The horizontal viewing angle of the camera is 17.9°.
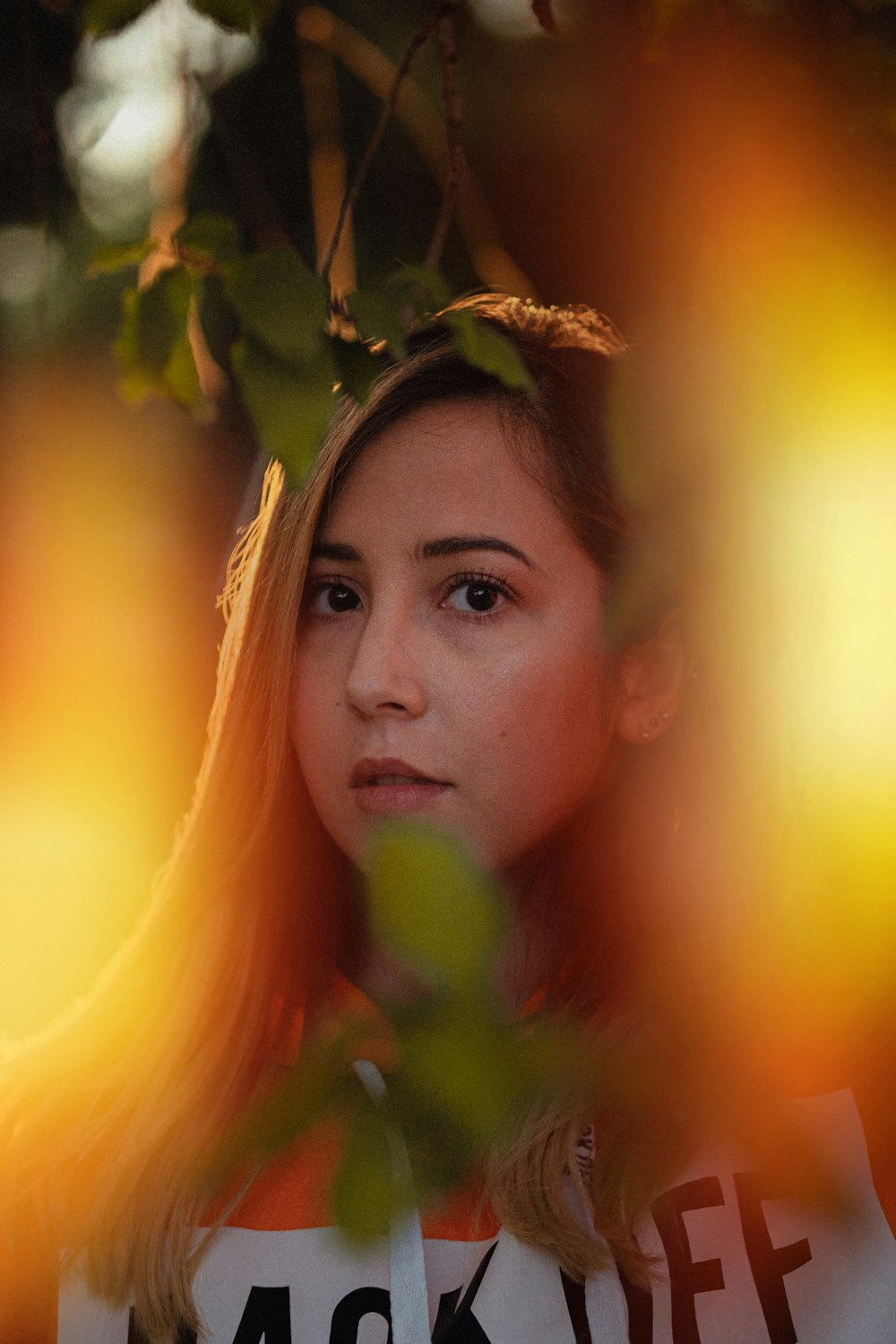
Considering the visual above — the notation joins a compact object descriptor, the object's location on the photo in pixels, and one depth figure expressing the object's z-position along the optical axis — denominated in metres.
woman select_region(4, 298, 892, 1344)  0.97
